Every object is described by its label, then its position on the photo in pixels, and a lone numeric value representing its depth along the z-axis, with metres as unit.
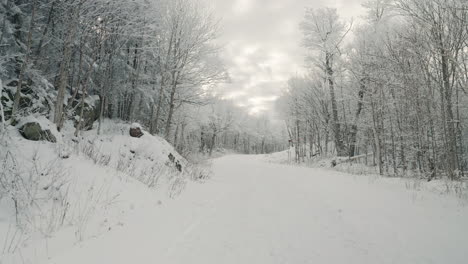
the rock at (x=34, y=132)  5.09
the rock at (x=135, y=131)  9.22
